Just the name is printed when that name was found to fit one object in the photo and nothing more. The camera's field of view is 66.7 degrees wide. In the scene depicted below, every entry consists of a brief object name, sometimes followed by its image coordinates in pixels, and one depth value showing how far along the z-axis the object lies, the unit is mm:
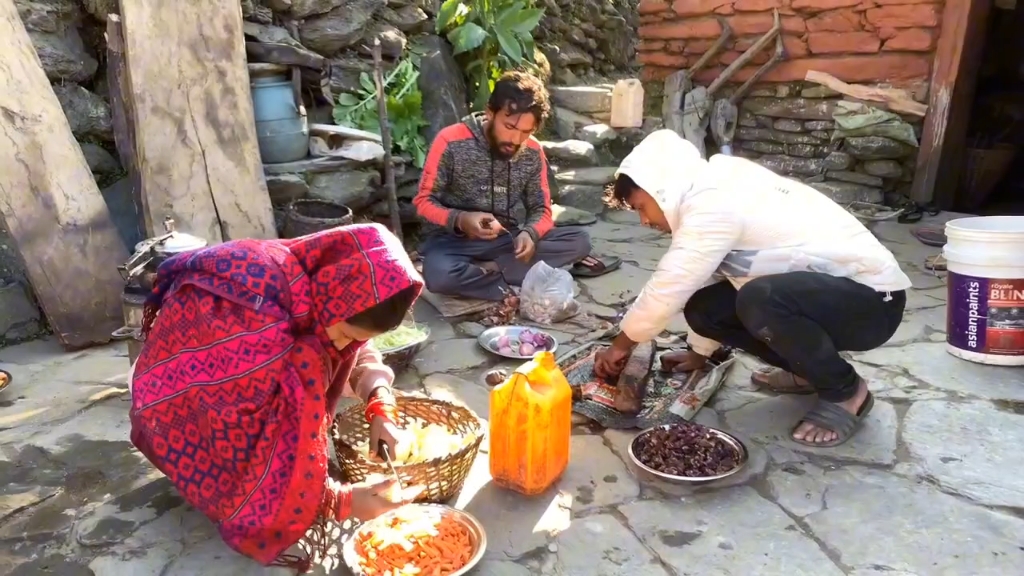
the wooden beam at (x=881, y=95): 5957
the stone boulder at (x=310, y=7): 4945
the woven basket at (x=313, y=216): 4129
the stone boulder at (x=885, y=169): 6121
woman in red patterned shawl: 1824
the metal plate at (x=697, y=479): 2355
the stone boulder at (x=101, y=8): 4148
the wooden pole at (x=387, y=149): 4752
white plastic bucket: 3160
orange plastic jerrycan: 2303
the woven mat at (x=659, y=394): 2885
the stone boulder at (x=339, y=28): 5039
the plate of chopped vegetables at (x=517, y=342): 3473
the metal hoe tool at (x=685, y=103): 7164
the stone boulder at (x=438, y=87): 5578
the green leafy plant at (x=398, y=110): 5172
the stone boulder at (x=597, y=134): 6879
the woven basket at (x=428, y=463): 2174
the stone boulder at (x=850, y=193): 6191
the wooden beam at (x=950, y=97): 5676
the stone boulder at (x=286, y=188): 4453
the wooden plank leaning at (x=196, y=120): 3930
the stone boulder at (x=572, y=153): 6633
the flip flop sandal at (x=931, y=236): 5305
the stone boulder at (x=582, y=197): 6188
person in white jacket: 2576
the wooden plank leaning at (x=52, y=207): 3533
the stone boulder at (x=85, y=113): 4066
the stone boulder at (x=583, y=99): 7270
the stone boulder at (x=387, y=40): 5364
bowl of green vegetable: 3207
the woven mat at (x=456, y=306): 4070
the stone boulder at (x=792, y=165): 6555
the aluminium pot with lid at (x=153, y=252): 2822
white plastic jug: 6895
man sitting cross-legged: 3957
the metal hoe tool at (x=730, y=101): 6672
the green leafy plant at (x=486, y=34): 5879
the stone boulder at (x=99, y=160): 4168
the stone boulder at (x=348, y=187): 4668
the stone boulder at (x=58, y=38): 3936
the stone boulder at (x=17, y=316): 3734
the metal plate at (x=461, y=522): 1898
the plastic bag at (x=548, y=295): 3938
